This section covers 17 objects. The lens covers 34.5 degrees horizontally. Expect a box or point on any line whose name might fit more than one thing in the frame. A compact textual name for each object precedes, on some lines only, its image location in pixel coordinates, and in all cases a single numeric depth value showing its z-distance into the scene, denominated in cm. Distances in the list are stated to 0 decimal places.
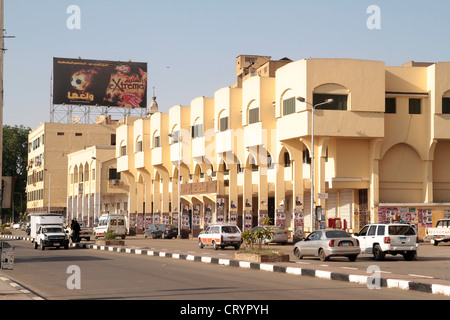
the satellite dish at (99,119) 11632
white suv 2889
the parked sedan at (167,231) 6366
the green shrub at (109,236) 4653
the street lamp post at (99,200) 9112
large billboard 8825
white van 6220
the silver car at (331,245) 2819
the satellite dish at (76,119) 10956
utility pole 2323
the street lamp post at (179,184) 6581
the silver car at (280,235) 4644
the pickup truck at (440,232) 4241
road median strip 1631
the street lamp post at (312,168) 4422
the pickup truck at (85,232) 5894
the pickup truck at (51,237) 4256
